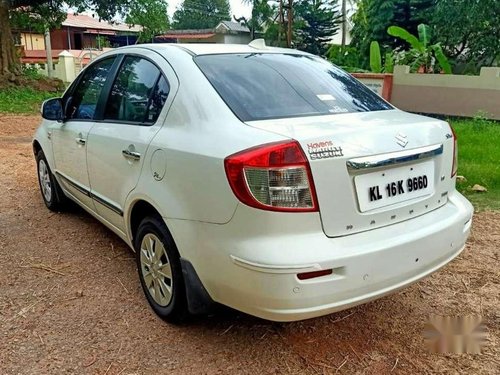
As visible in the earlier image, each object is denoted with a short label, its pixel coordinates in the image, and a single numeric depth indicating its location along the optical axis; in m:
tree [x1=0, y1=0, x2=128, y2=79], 15.97
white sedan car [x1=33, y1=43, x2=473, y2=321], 2.18
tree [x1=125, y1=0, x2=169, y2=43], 16.98
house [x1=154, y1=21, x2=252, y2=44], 41.03
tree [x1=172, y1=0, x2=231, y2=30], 59.78
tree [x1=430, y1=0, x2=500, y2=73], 14.32
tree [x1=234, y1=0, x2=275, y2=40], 29.77
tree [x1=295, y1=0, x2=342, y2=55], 31.08
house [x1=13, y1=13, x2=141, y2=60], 34.06
